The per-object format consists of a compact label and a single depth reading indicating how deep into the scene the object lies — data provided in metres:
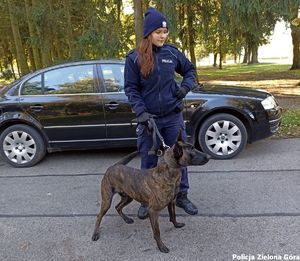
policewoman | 3.32
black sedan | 5.43
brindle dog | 3.03
